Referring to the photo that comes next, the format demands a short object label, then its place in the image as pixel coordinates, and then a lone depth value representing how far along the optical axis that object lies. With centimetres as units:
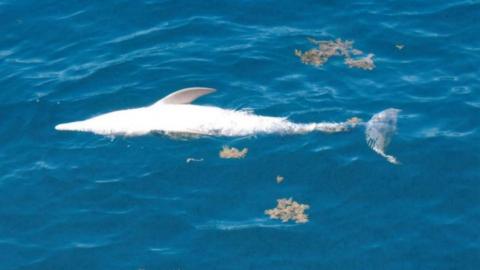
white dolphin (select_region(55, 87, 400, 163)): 1473
